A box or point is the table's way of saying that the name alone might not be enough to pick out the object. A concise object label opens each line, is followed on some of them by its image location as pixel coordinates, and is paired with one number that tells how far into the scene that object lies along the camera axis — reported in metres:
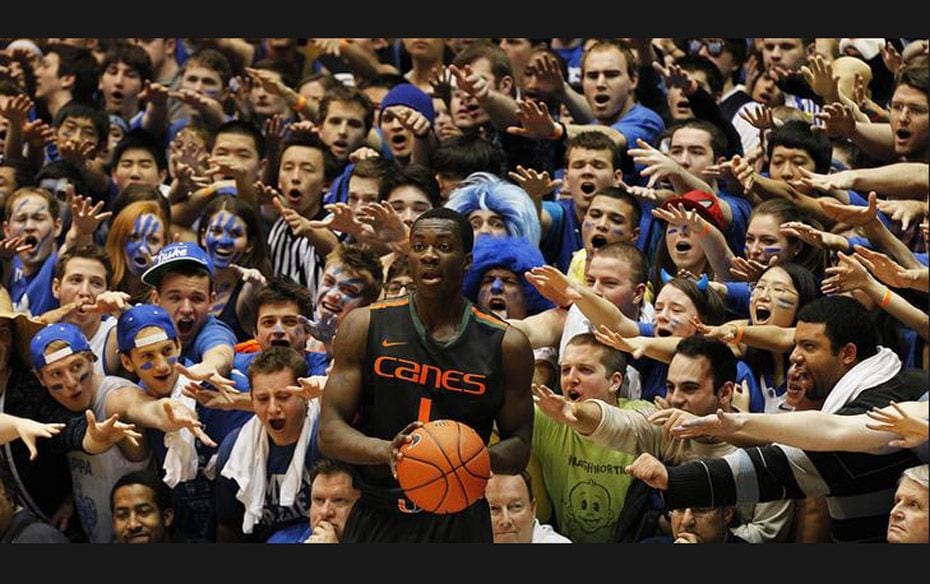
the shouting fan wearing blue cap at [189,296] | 17.80
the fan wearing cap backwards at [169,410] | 17.07
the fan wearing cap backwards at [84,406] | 17.01
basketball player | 15.02
